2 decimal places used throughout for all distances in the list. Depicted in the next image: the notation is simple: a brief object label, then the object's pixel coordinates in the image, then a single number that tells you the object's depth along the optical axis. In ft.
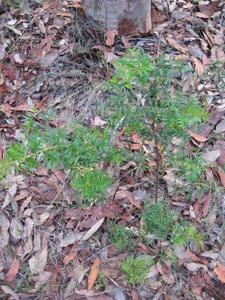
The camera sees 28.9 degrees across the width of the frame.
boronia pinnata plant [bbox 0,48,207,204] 4.58
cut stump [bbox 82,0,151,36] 8.29
